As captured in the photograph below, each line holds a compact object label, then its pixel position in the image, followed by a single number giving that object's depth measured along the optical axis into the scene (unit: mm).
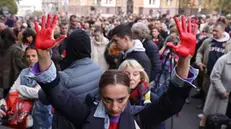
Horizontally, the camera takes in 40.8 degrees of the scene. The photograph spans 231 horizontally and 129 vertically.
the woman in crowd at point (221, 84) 4496
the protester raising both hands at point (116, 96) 1618
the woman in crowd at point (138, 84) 2576
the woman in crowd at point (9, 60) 5227
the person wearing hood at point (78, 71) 2630
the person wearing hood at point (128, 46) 3770
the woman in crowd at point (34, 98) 3227
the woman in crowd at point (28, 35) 5473
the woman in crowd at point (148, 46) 4734
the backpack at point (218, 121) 3754
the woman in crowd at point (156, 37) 6840
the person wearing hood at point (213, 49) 5473
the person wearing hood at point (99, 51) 5625
